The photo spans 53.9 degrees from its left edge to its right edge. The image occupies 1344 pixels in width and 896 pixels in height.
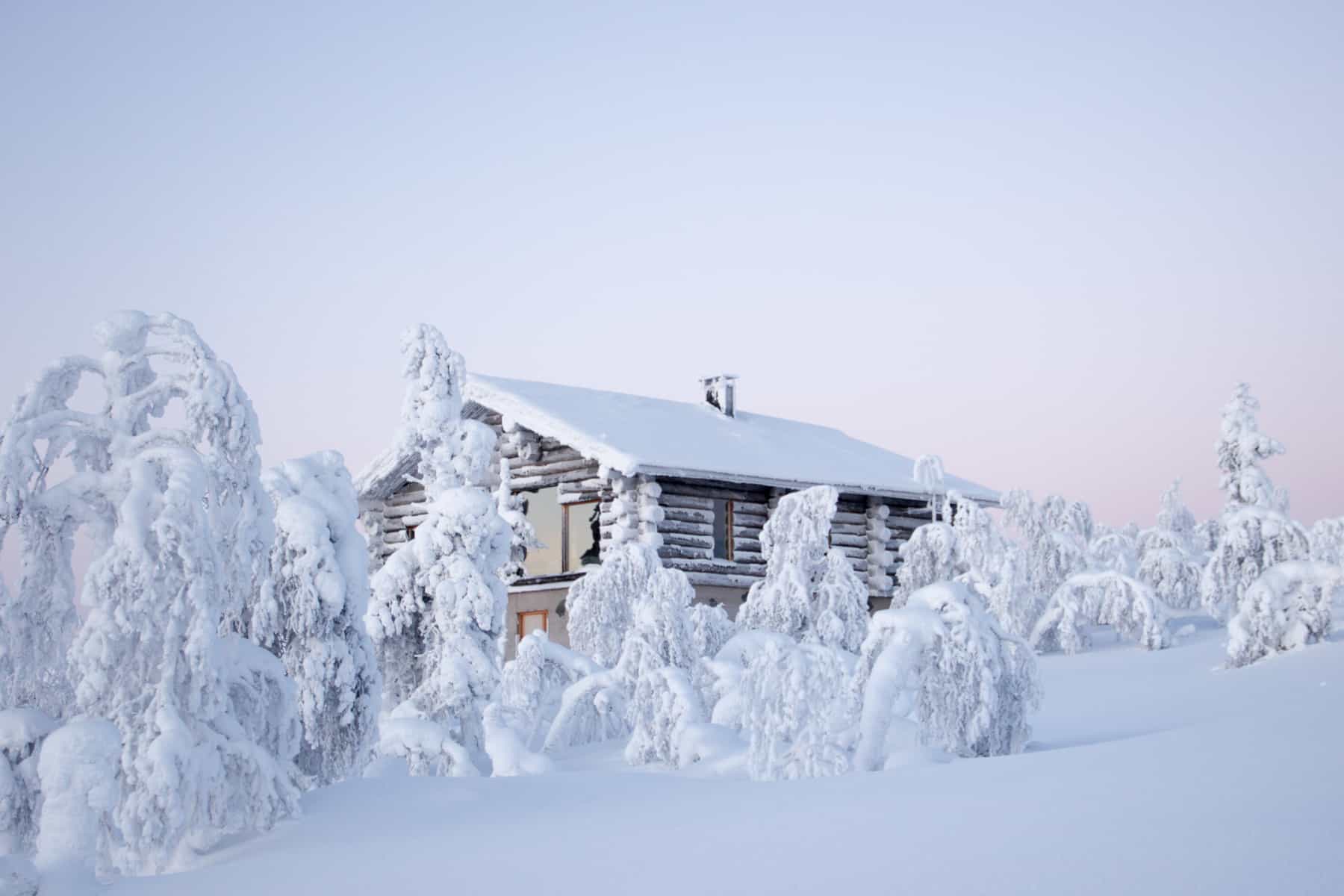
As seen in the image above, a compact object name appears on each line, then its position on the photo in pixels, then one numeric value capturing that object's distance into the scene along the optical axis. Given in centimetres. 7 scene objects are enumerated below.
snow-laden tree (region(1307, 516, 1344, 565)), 3709
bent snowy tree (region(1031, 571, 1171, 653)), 2275
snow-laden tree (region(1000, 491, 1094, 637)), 2709
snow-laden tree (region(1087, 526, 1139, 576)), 2977
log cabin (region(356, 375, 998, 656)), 2475
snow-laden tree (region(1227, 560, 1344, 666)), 1802
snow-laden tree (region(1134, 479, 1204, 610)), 2875
